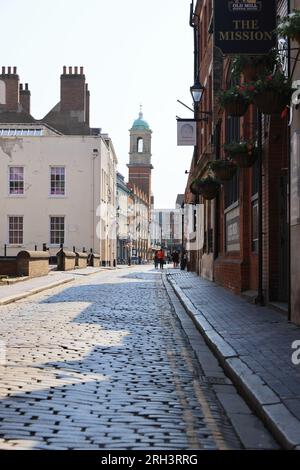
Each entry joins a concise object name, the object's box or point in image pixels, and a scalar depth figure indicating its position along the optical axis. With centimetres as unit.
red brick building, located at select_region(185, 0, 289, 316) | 1339
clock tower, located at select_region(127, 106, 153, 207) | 12306
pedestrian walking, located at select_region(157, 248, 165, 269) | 5252
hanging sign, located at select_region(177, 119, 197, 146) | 2761
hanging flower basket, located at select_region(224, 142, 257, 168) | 1443
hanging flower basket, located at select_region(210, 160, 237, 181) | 1727
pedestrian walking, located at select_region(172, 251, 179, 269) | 5463
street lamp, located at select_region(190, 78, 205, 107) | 2514
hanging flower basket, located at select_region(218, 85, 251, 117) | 1305
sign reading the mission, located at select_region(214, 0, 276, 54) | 1221
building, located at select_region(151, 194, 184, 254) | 14525
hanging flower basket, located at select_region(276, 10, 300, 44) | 877
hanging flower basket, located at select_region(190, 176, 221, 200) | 2111
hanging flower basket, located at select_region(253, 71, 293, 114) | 1073
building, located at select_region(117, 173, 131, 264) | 7731
